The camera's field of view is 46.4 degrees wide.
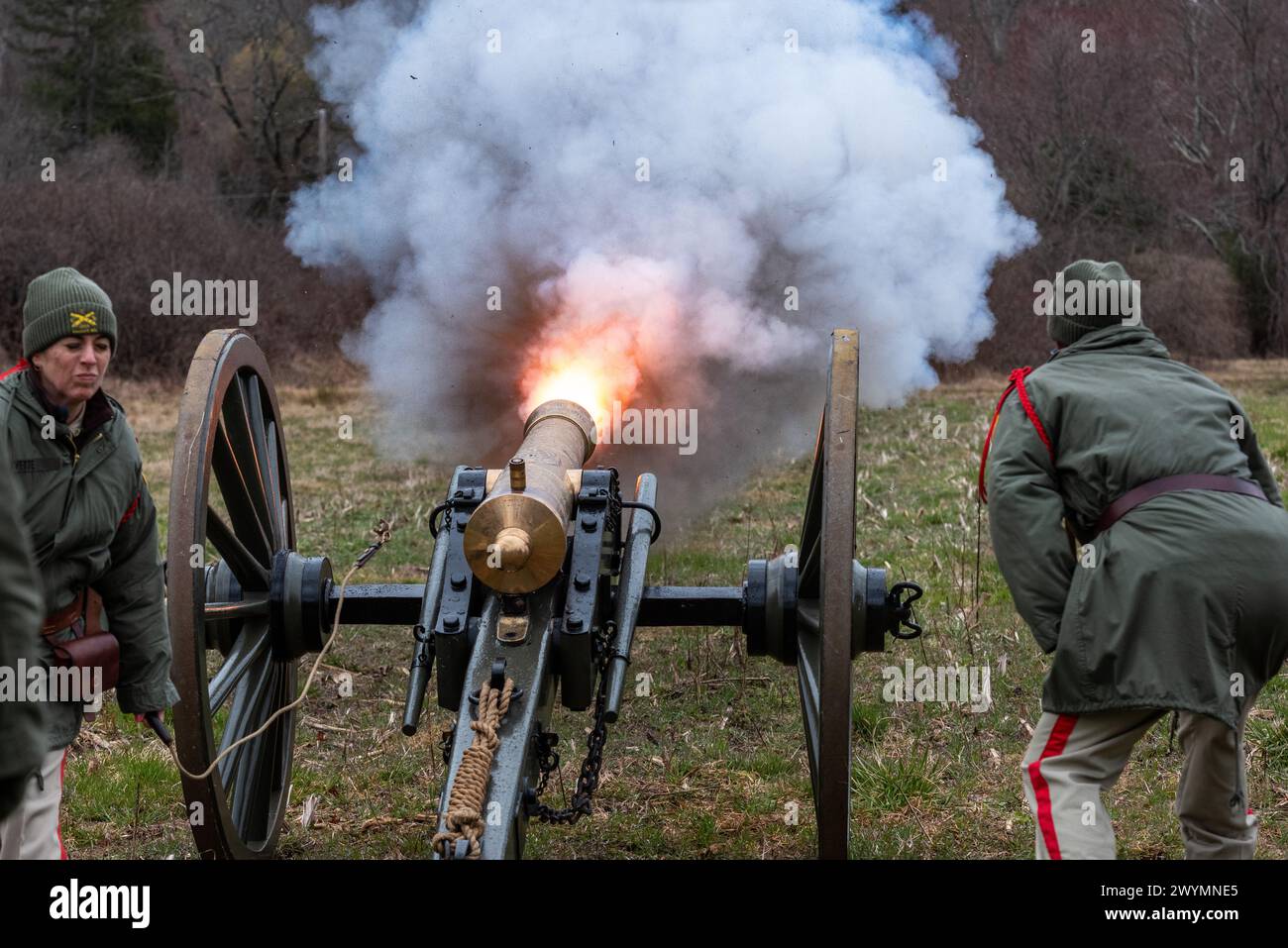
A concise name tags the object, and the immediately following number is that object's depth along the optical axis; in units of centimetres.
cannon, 381
